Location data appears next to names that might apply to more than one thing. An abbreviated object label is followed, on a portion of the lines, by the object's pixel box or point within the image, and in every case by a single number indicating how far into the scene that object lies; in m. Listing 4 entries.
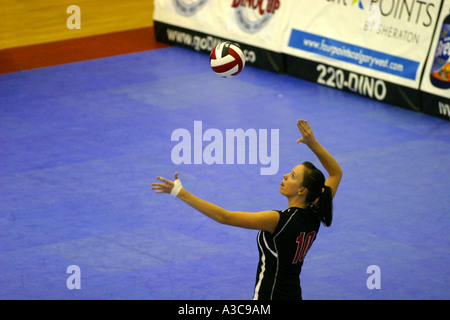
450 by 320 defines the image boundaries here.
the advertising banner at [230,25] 18.73
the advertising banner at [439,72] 15.46
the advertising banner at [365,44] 16.05
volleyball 11.46
